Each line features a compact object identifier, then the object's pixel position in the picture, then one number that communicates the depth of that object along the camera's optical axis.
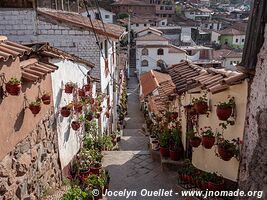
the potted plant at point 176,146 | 11.12
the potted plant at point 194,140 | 8.68
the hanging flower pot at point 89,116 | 12.15
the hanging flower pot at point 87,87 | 11.35
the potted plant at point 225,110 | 6.79
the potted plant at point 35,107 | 6.17
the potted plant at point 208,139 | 7.66
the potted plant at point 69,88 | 9.06
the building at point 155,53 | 46.66
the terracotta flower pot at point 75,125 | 9.83
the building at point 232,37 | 63.88
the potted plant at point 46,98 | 6.84
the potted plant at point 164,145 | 11.34
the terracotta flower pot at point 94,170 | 9.99
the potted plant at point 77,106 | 9.86
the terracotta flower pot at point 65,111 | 8.72
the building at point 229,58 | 47.19
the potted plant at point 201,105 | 8.09
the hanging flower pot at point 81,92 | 10.73
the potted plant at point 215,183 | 7.54
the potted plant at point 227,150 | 6.77
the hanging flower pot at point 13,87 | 5.17
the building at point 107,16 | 57.62
